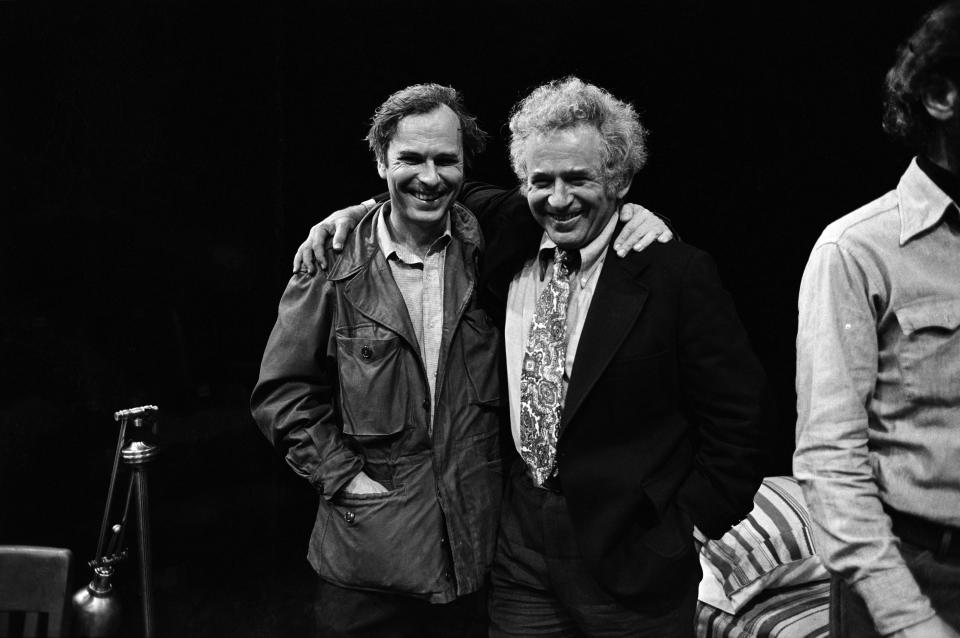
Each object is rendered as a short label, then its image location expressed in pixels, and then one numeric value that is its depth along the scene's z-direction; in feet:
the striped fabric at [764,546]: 9.46
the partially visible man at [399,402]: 6.67
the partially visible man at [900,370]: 4.65
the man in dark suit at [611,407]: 6.18
